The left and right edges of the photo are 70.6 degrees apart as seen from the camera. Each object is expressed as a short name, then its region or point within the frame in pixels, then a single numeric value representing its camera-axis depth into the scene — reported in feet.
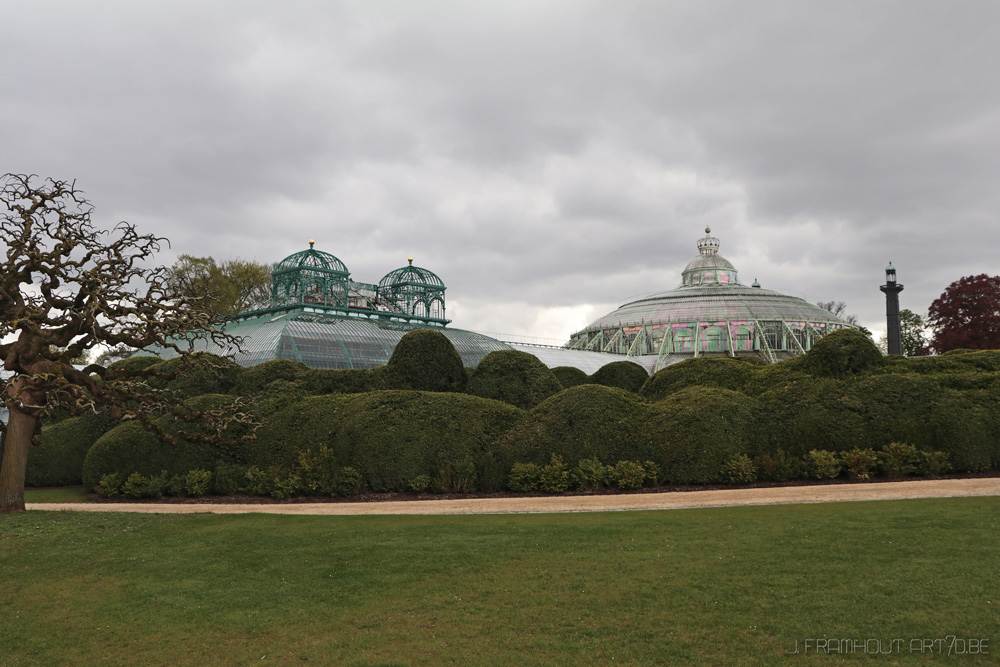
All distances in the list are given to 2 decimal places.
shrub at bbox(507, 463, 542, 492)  51.03
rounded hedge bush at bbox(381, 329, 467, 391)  65.31
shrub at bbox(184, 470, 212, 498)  53.78
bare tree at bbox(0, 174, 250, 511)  42.98
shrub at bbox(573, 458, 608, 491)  50.57
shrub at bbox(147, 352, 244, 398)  65.98
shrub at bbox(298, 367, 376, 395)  65.21
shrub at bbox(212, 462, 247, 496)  54.03
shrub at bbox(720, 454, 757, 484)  50.65
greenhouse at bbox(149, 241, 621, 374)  100.94
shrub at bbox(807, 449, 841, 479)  50.75
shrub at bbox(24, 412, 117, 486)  65.16
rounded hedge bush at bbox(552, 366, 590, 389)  80.69
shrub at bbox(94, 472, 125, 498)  55.26
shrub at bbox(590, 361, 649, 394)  78.84
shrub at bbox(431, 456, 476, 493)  51.55
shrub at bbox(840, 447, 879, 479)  50.85
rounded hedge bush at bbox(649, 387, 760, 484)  51.42
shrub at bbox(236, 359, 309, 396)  64.80
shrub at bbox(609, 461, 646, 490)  50.31
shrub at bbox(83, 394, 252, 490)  56.39
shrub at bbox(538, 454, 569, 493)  50.52
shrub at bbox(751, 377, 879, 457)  53.47
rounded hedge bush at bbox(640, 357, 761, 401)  61.98
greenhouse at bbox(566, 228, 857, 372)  193.67
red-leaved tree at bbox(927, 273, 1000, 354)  158.51
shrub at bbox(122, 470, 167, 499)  54.49
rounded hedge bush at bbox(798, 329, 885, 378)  56.80
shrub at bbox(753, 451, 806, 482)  51.37
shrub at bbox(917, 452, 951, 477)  50.72
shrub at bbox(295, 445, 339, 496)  52.24
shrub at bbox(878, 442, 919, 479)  51.03
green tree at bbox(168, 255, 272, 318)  171.32
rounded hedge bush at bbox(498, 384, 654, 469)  52.85
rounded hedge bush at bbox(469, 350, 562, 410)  67.21
